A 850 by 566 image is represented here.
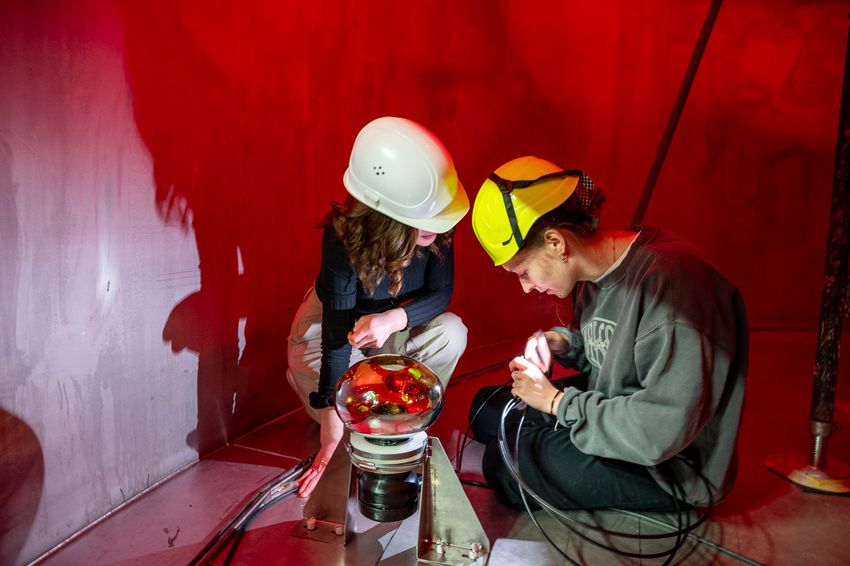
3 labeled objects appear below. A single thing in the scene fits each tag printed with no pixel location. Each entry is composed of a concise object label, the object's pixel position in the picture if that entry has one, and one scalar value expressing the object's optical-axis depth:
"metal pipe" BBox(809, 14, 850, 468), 2.02
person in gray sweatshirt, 1.48
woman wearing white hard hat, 1.77
